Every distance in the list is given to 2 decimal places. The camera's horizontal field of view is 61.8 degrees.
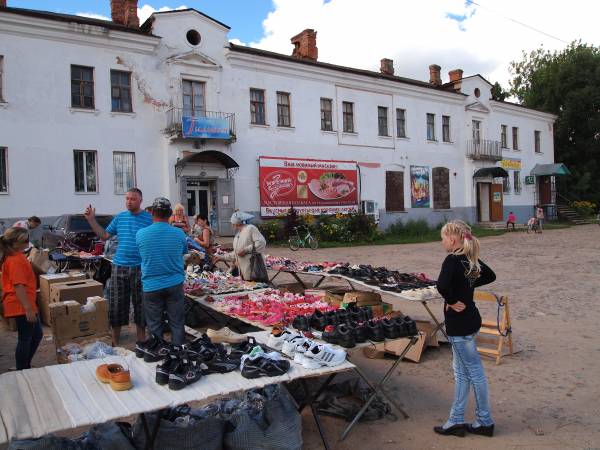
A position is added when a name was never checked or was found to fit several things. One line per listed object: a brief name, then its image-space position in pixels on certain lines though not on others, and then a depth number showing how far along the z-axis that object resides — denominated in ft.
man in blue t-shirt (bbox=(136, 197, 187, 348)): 16.42
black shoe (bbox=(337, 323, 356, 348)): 14.35
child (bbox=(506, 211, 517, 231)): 102.53
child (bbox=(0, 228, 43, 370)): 16.20
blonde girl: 13.39
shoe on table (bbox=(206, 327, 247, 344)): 14.75
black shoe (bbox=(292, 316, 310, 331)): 16.09
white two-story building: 59.26
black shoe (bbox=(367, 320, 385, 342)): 14.90
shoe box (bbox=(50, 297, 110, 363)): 20.39
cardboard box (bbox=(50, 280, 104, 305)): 24.12
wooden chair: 20.43
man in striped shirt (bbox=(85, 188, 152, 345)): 19.49
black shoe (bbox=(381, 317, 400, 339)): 14.96
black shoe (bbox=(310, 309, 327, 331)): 16.02
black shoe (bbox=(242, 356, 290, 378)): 11.40
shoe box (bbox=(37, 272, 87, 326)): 26.43
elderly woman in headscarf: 25.52
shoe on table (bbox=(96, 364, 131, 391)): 10.76
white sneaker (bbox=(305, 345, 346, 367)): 12.32
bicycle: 66.03
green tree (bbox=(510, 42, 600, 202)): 132.57
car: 46.68
